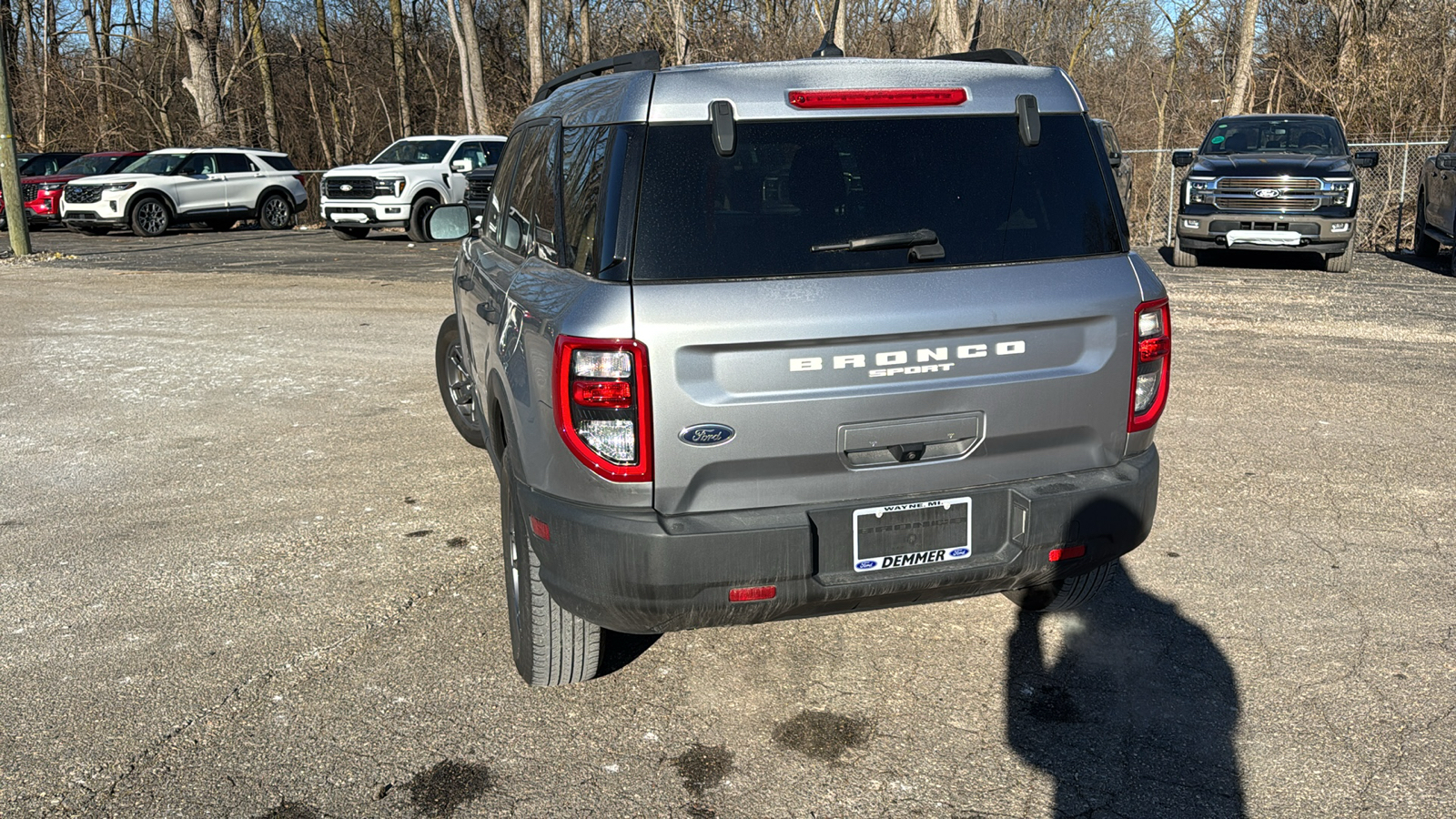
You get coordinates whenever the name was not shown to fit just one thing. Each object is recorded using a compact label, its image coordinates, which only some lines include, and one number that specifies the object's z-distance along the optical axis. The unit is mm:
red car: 26234
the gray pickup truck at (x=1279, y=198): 14289
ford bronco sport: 3158
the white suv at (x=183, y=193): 24281
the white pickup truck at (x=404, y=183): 22172
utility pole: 18453
